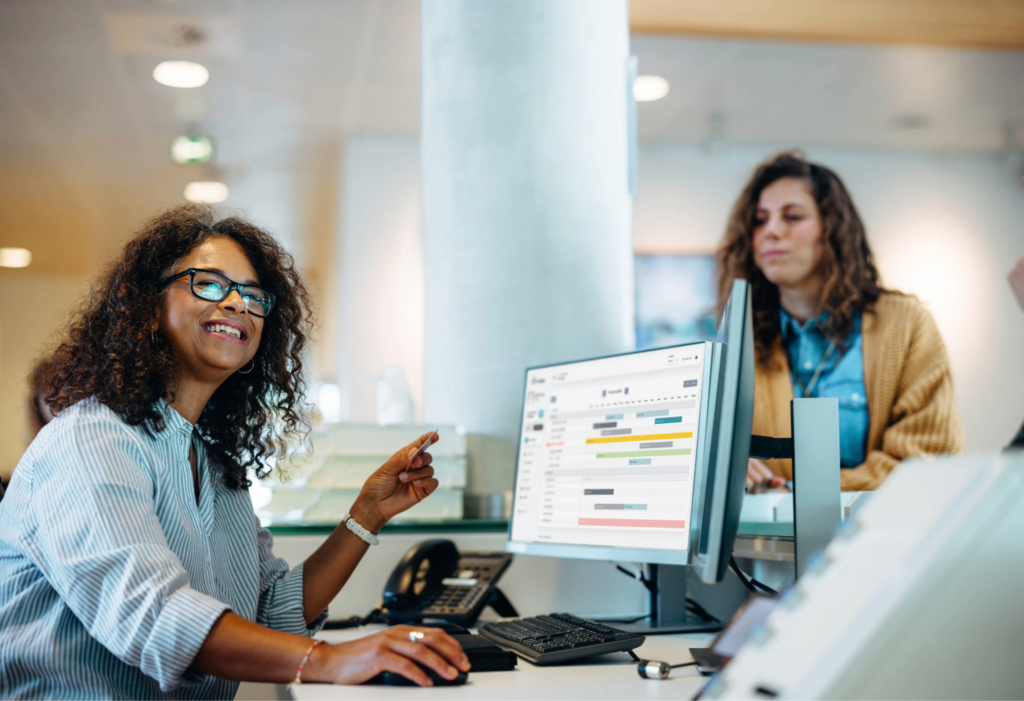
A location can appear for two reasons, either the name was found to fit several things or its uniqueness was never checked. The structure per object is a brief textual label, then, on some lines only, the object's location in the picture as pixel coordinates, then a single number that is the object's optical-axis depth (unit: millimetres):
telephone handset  1520
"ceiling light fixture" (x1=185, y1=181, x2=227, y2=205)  5564
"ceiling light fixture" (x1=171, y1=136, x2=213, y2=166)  4832
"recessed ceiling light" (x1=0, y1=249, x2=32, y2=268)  7159
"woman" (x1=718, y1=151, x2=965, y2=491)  1991
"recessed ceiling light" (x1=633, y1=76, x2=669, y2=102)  4227
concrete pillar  1892
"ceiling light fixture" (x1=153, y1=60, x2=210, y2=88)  3955
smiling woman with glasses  960
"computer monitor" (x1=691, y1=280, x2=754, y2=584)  1025
